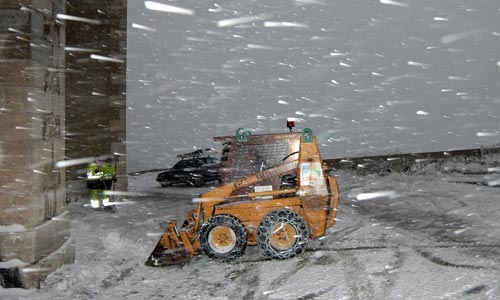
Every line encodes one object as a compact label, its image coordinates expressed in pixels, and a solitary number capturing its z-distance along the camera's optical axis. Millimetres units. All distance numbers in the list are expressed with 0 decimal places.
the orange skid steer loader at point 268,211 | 7102
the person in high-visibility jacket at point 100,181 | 11917
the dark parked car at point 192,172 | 19672
